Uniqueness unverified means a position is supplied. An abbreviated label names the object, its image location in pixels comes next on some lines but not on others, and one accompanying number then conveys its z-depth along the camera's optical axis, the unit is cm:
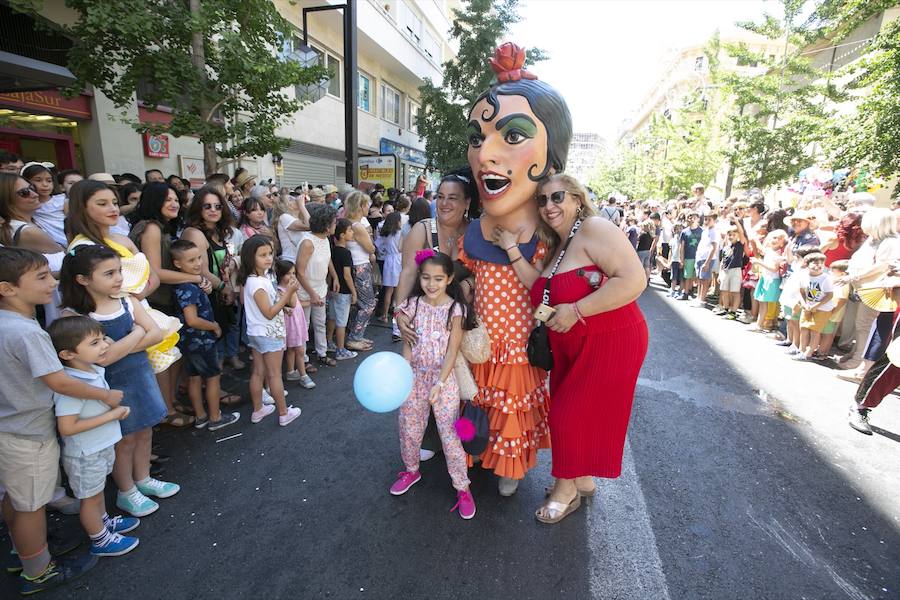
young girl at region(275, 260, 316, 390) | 363
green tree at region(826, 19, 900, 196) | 638
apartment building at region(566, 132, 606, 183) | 12606
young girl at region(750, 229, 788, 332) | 618
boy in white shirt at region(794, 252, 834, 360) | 514
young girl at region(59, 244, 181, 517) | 209
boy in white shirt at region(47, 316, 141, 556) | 188
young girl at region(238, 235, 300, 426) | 318
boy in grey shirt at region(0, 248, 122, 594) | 175
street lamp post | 711
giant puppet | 225
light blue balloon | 208
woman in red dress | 206
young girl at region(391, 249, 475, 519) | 231
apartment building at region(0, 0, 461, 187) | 622
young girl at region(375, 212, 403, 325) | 609
